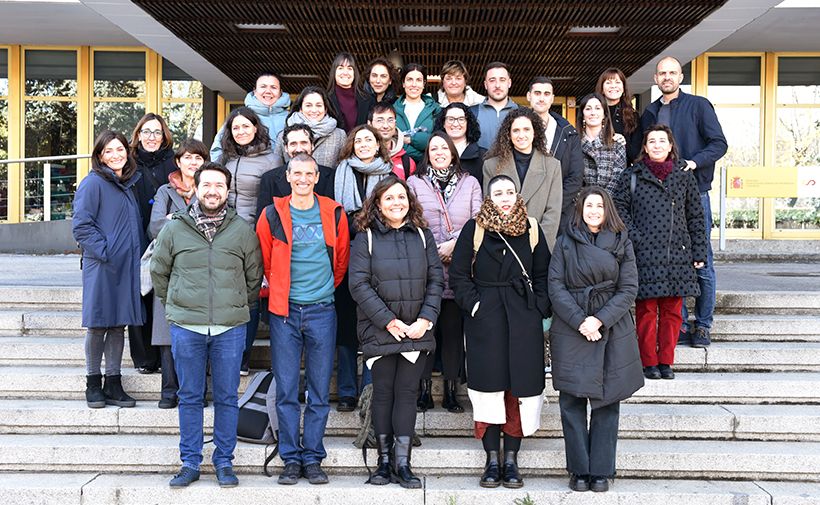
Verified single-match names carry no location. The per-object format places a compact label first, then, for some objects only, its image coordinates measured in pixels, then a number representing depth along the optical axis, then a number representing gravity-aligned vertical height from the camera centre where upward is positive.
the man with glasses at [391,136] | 5.34 +0.65
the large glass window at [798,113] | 16.31 +2.52
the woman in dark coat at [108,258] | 5.15 -0.18
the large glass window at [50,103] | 16.91 +2.72
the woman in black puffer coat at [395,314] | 4.61 -0.46
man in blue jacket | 5.75 +0.74
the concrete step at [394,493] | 4.54 -1.49
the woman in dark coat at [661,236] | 5.30 +0.00
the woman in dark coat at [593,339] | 4.49 -0.59
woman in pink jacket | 5.00 +0.20
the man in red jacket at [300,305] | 4.70 -0.43
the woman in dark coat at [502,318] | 4.62 -0.49
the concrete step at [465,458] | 4.85 -1.37
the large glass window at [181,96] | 17.06 +2.89
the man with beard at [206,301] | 4.55 -0.39
